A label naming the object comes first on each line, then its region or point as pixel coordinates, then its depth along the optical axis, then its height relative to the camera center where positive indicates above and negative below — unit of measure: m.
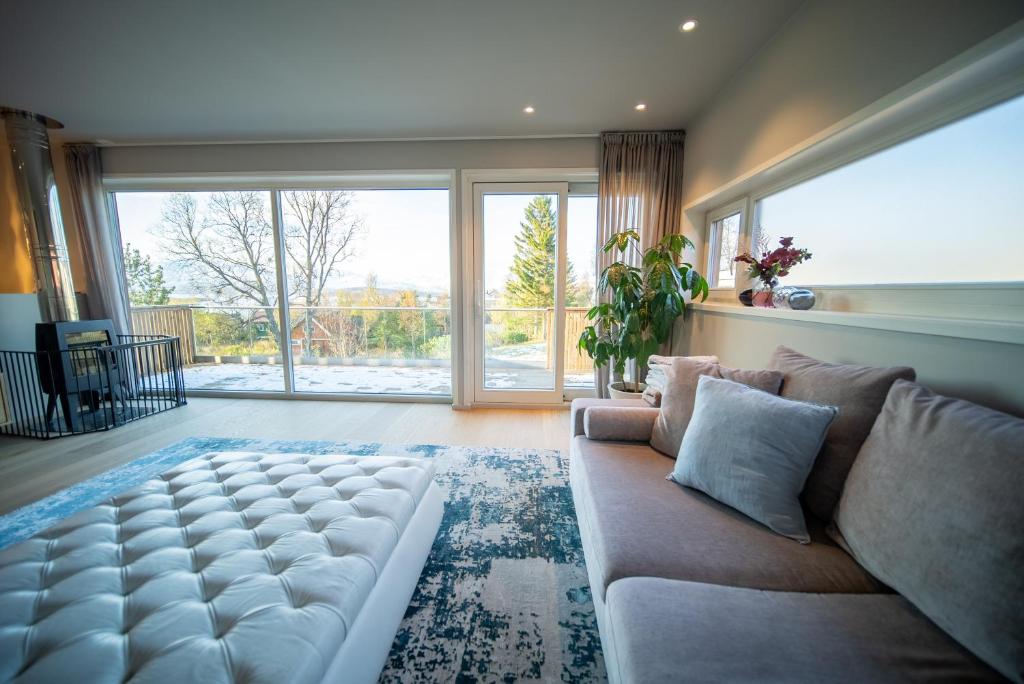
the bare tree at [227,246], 3.74 +0.60
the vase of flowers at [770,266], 1.85 +0.18
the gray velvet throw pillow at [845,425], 1.08 -0.39
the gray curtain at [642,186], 3.09 +1.01
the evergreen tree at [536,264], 3.42 +0.35
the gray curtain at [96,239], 3.42 +0.63
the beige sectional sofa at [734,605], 0.68 -0.72
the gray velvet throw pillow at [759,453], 1.09 -0.51
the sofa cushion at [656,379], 1.97 -0.49
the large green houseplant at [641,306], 2.68 -0.06
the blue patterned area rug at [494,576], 1.12 -1.14
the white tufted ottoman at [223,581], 0.73 -0.74
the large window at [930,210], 1.09 +0.33
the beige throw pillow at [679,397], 1.54 -0.45
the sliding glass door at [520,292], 3.41 +0.07
